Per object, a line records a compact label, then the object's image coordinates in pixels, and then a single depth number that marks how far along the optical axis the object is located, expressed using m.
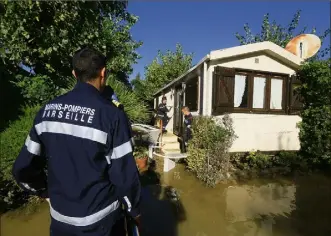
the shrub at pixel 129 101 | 6.84
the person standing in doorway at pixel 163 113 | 12.02
